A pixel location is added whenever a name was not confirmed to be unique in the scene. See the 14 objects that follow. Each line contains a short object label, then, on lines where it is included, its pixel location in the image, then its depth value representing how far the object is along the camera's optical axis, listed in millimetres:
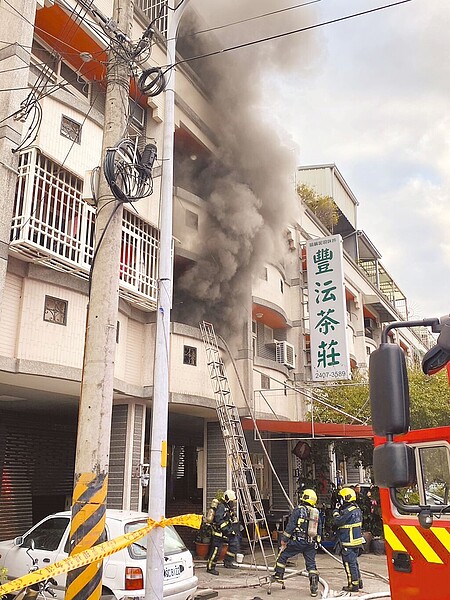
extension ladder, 12008
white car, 6684
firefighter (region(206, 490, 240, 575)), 10898
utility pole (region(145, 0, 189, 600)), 5734
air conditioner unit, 17625
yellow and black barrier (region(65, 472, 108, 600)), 5047
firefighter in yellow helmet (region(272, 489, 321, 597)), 9398
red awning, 12906
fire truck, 2537
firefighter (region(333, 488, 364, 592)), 9461
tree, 16581
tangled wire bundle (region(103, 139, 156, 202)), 5796
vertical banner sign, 13930
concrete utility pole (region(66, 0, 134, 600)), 5145
